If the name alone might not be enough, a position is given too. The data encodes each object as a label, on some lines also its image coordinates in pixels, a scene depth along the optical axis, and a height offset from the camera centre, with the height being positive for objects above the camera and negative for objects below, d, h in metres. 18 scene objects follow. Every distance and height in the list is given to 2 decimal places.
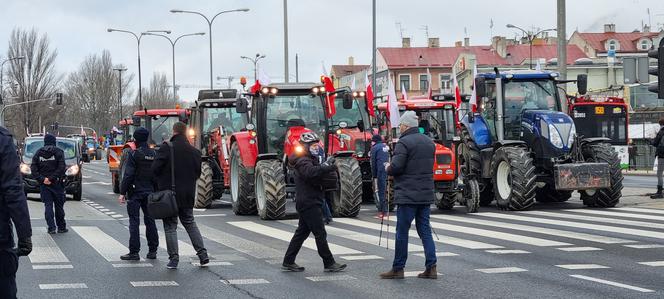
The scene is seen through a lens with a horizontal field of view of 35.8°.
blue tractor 20.48 -0.67
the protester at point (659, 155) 23.12 -0.93
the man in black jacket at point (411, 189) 11.23 -0.79
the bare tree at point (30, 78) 86.31 +4.04
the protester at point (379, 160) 20.33 -0.83
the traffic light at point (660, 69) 16.44 +0.72
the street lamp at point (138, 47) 65.44 +4.91
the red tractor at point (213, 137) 23.81 -0.39
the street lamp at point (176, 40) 63.44 +5.29
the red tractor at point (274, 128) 20.67 -0.16
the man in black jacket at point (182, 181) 12.55 -0.72
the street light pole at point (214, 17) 54.62 +5.70
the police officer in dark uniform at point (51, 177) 17.73 -0.93
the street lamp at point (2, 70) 82.25 +4.64
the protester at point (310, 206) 11.80 -1.01
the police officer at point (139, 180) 13.64 -0.77
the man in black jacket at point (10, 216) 6.75 -0.61
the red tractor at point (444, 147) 21.33 -0.65
